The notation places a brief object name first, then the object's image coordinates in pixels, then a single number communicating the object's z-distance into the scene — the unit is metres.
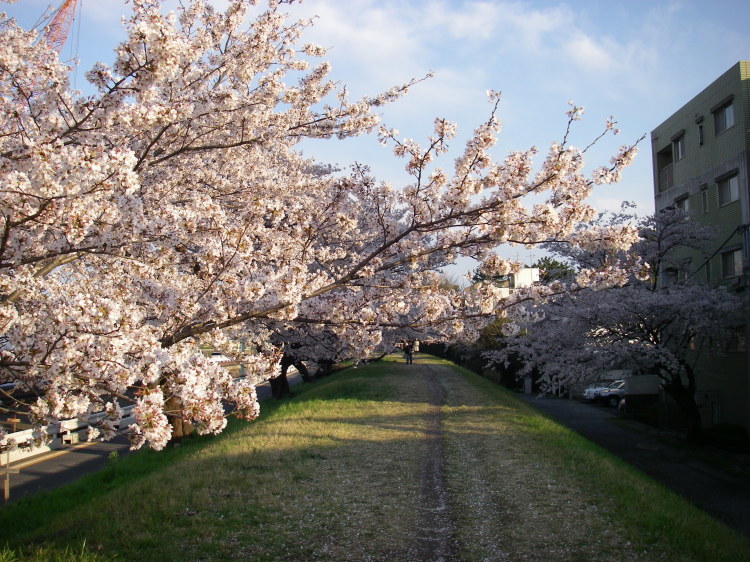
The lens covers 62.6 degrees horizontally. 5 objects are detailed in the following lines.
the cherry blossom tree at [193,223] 4.68
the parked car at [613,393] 36.50
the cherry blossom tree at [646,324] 19.64
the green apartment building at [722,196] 21.14
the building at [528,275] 50.80
